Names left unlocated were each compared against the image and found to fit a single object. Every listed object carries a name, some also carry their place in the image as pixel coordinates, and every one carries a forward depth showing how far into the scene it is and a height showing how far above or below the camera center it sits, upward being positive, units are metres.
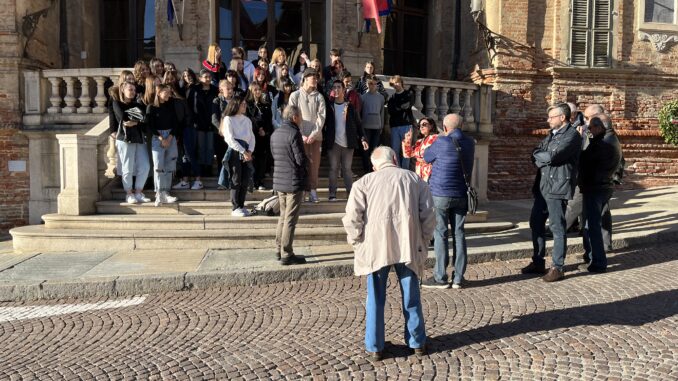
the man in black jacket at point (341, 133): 9.04 +0.21
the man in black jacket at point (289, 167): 6.94 -0.24
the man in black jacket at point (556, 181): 6.47 -0.36
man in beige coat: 4.37 -0.64
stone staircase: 8.34 -1.20
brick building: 13.98 +2.38
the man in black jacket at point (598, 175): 7.15 -0.30
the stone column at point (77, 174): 8.93 -0.45
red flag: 13.38 +3.12
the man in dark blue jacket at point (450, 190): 6.34 -0.45
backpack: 8.77 -0.89
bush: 13.52 +0.66
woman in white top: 8.23 +0.03
